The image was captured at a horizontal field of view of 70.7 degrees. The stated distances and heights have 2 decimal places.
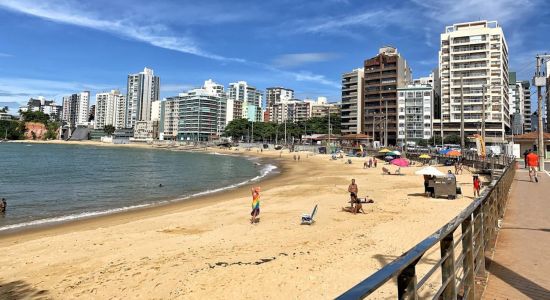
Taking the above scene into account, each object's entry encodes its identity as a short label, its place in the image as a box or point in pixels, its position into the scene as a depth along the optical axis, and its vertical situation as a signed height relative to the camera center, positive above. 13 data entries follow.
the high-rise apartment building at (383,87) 123.50 +25.21
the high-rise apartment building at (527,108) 179.70 +29.38
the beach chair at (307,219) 15.48 -2.26
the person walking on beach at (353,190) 18.10 -1.26
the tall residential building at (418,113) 115.62 +15.36
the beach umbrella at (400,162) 35.78 +0.18
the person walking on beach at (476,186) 20.19 -1.09
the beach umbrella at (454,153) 39.63 +1.21
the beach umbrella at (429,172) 21.45 -0.42
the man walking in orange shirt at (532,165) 22.33 +0.06
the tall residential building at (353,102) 141.25 +22.89
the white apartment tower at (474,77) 104.94 +24.69
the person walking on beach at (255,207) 16.57 -1.94
